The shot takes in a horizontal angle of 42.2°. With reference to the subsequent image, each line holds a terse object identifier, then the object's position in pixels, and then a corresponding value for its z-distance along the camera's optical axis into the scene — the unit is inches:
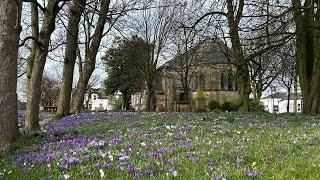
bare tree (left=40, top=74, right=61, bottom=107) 3304.6
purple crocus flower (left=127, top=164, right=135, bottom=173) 217.6
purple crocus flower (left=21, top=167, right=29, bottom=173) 233.1
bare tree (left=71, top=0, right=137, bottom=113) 1083.3
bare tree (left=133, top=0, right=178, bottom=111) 1966.0
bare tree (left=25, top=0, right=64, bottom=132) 573.0
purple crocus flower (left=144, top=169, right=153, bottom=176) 209.7
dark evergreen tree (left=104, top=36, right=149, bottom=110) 2180.1
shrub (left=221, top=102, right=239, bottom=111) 1866.4
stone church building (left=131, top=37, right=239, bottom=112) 2127.2
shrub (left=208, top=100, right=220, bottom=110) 1950.2
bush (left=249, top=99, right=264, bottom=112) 1711.4
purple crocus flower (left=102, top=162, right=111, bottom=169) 230.4
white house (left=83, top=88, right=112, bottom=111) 5370.6
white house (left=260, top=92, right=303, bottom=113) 4262.1
